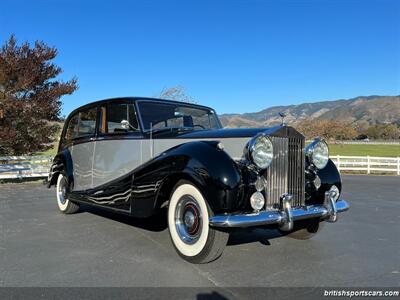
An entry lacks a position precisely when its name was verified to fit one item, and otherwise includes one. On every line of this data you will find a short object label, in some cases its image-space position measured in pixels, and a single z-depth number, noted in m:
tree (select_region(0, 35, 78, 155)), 13.13
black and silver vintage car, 3.87
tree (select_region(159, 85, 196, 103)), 21.40
